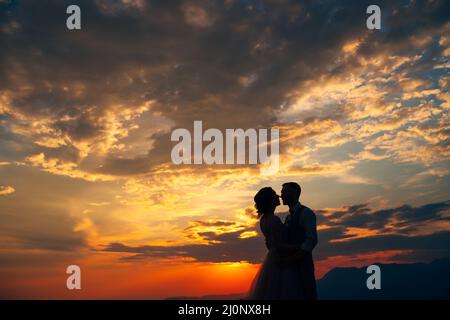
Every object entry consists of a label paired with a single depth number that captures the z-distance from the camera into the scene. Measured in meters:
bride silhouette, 7.81
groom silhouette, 7.63
